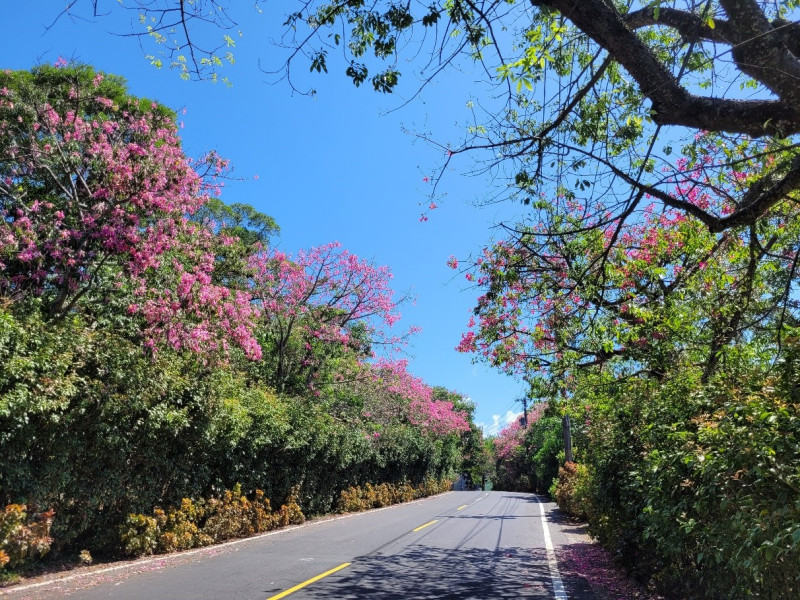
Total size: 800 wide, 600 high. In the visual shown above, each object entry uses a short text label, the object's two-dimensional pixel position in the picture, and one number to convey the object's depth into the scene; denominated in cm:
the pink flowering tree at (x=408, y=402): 2630
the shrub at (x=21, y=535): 760
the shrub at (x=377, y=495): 2505
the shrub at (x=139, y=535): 1043
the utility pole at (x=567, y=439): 2744
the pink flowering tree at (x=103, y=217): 996
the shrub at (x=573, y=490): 1678
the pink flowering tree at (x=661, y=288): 783
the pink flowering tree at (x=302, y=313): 2030
